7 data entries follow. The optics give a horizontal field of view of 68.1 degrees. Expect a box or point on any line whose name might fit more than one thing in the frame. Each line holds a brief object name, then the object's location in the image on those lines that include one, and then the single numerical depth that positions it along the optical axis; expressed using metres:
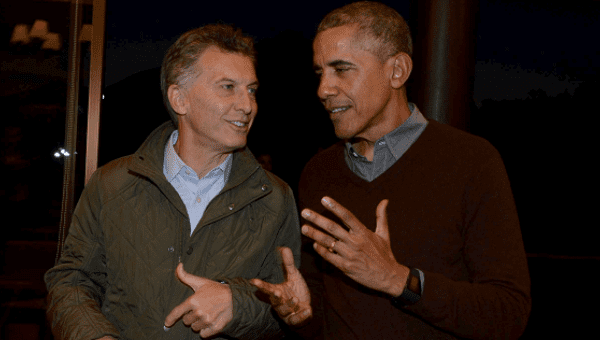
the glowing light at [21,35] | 3.60
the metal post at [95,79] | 2.76
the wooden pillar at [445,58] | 3.25
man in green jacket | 1.49
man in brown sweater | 1.26
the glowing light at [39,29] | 3.49
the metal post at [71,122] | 2.89
